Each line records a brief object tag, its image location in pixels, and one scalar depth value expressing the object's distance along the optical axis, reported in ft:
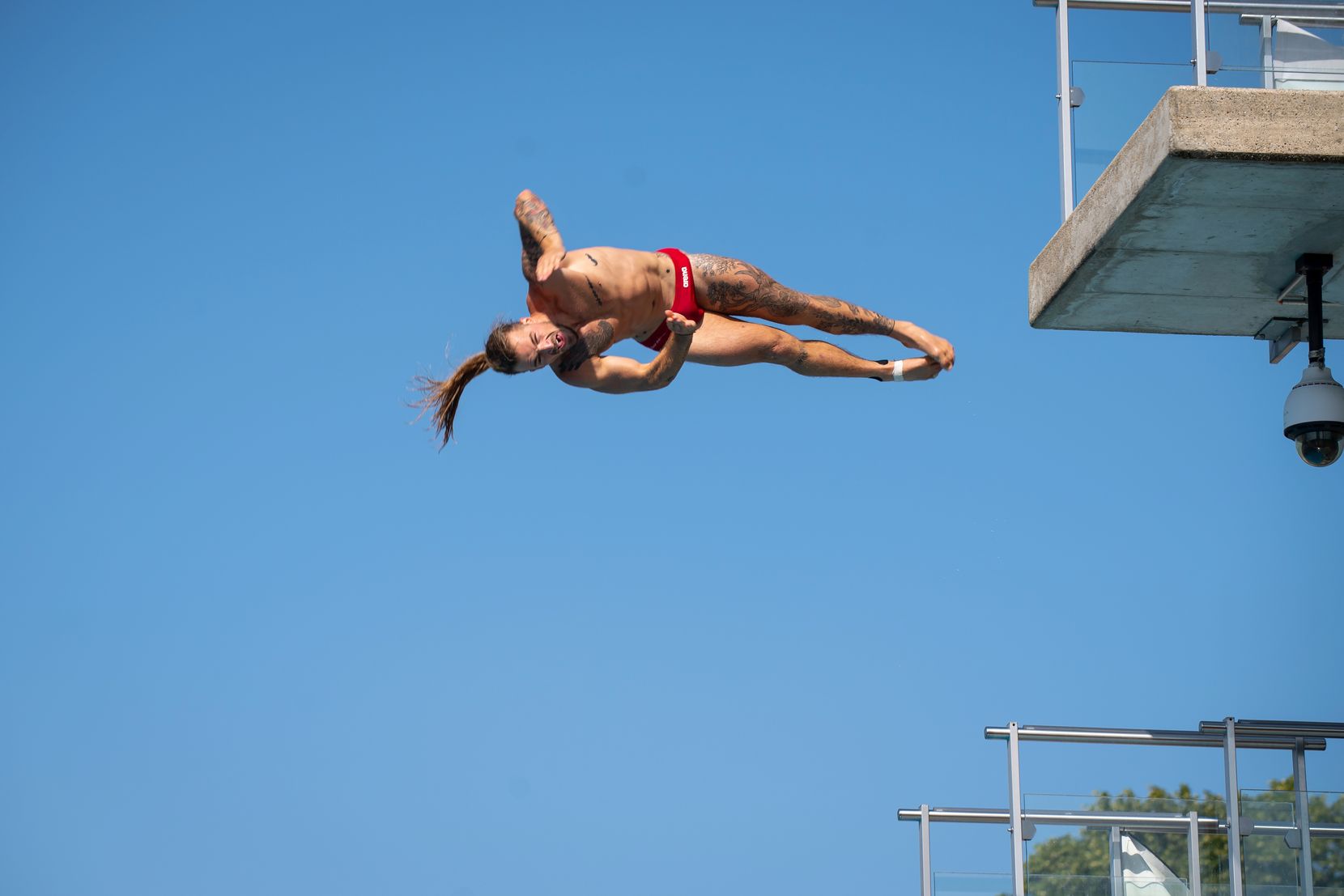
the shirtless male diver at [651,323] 58.80
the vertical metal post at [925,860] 67.67
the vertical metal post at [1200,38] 56.03
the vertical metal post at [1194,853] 61.36
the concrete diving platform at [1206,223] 51.44
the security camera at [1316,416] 58.08
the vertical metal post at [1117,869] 61.41
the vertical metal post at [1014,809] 64.69
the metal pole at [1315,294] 59.41
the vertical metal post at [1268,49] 55.52
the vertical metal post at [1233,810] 61.11
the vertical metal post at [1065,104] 61.41
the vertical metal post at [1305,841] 60.34
